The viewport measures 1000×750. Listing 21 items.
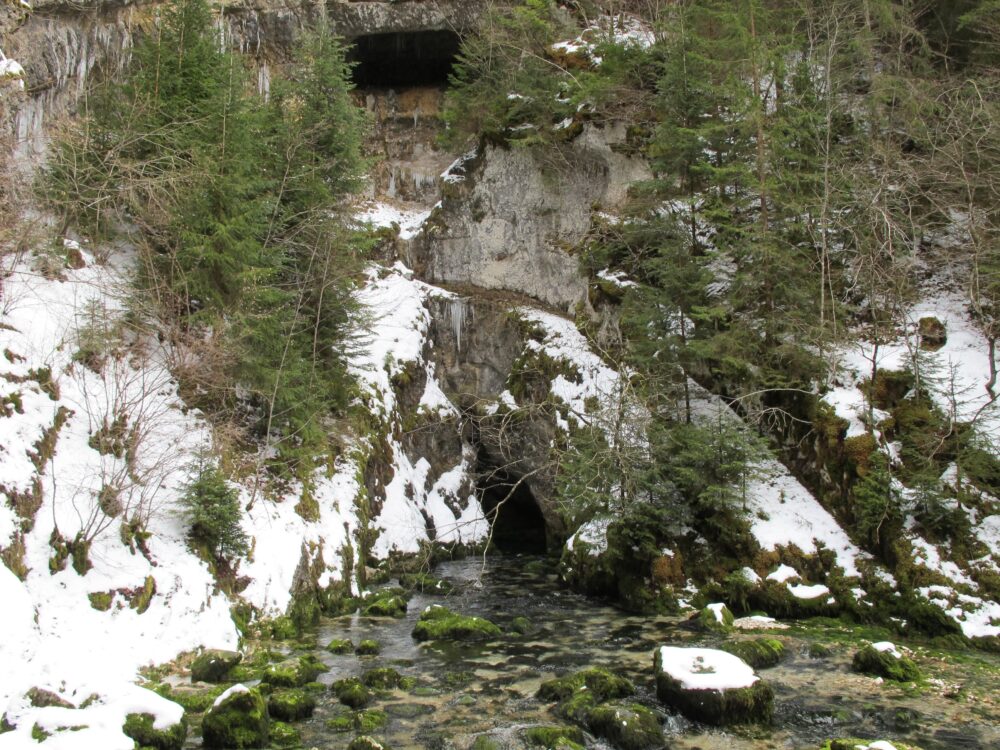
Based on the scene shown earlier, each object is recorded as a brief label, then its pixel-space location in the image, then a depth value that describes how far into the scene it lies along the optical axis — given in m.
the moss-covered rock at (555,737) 7.58
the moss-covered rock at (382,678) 9.56
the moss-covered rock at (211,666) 9.40
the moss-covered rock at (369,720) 8.16
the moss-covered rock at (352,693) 8.89
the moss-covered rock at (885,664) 9.47
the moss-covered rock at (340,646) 11.05
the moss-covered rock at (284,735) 7.73
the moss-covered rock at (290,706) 8.40
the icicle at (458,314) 23.81
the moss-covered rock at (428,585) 15.56
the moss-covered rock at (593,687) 9.05
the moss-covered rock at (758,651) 10.17
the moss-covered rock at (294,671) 9.38
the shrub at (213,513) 11.03
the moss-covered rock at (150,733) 7.15
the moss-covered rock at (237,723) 7.48
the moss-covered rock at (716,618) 12.01
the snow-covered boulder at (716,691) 8.25
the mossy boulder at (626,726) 7.77
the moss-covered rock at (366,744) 7.33
